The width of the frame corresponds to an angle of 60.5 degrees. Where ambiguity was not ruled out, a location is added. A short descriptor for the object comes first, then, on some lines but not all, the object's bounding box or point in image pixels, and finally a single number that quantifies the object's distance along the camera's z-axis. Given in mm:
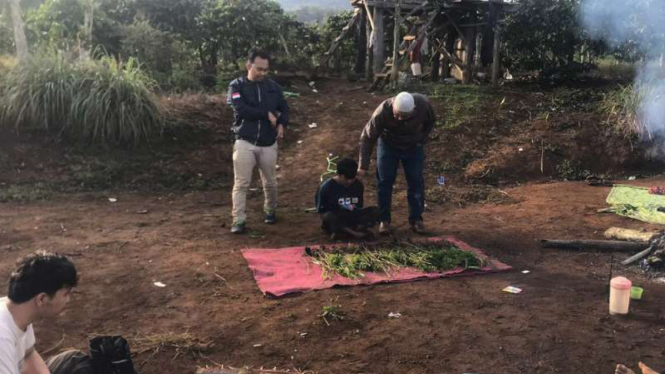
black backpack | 2711
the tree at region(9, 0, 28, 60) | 9102
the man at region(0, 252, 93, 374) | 2104
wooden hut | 11898
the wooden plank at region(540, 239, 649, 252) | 5281
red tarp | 4430
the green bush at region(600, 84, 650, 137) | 8734
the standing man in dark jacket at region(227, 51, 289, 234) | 5613
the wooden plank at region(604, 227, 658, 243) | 5409
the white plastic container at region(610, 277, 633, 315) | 3850
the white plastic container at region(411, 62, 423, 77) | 11789
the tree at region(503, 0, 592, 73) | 10961
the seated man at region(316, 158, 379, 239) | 5645
